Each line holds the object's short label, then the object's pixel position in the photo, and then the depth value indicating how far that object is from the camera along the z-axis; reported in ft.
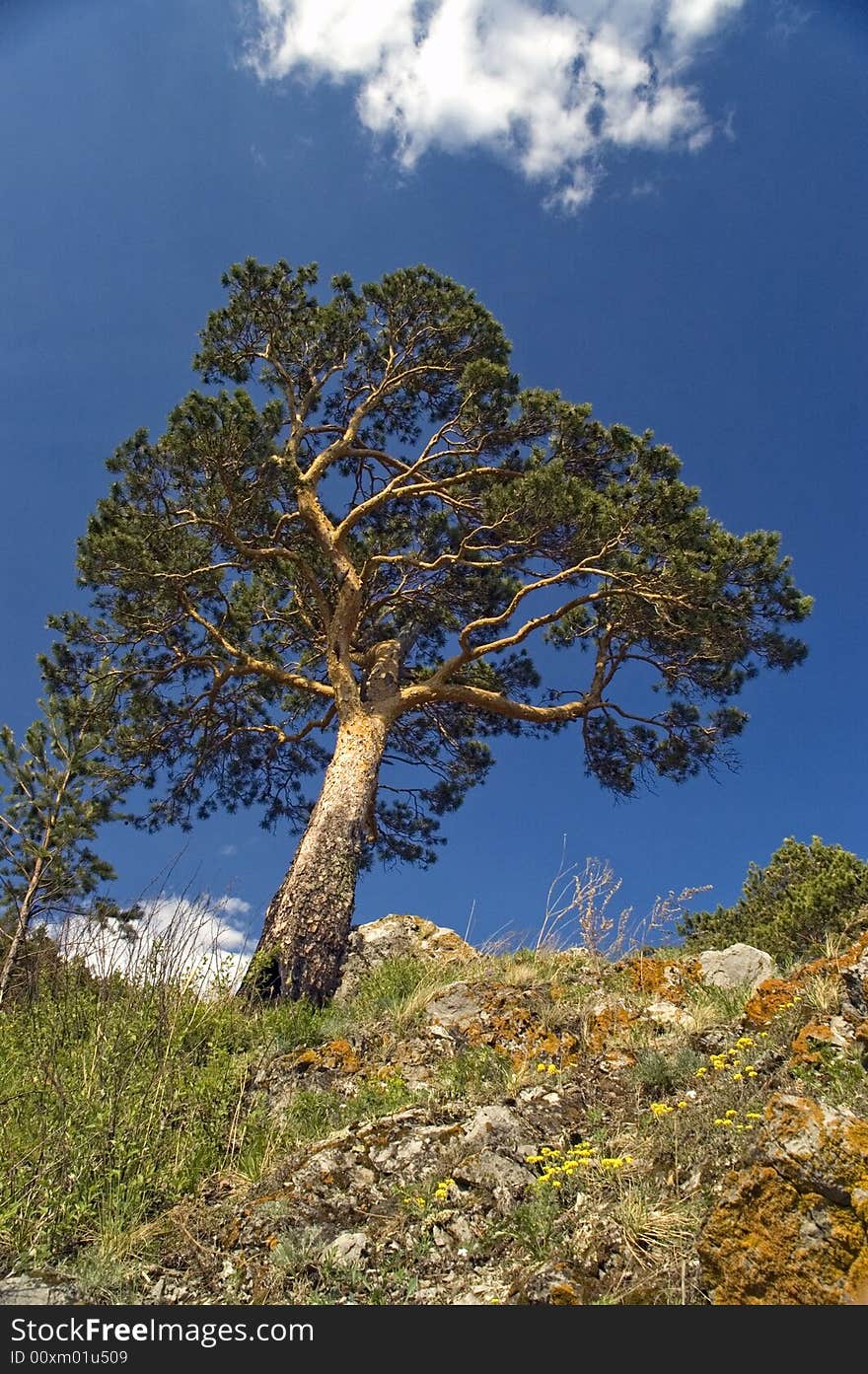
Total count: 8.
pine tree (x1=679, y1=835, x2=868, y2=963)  29.14
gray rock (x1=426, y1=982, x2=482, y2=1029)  18.40
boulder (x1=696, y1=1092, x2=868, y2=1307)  7.57
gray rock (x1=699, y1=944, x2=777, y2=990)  18.89
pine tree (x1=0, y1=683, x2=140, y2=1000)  43.73
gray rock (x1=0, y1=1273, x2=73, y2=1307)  9.31
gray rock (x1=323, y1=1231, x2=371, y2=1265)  10.06
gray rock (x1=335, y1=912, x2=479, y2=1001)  26.43
